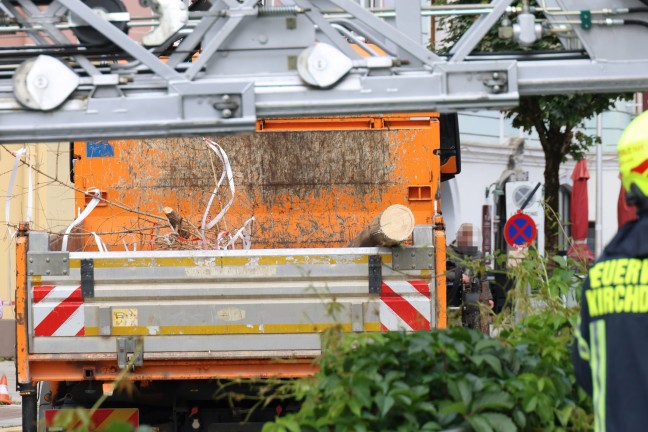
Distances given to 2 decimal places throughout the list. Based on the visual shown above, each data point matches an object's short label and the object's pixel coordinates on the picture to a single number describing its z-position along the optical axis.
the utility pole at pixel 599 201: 64.06
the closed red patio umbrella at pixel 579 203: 53.19
